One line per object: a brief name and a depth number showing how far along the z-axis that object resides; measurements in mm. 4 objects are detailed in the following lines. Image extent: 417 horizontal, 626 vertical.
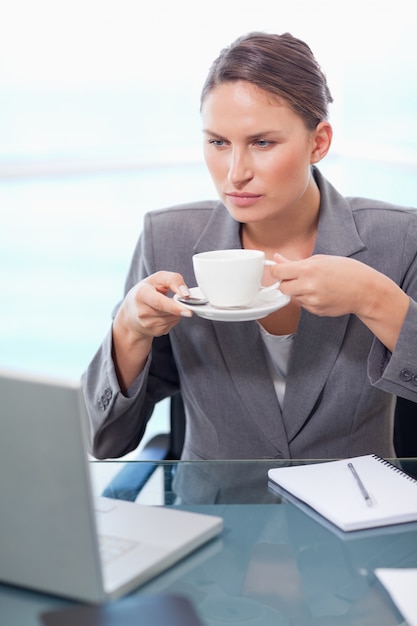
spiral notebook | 2283
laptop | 2026
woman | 2565
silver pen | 2308
